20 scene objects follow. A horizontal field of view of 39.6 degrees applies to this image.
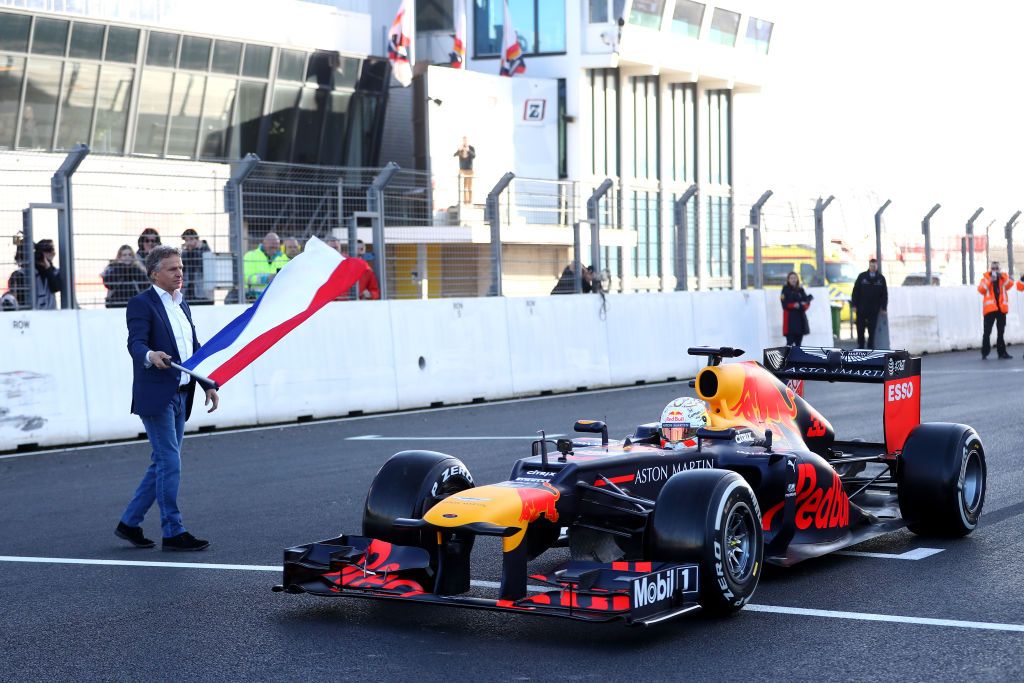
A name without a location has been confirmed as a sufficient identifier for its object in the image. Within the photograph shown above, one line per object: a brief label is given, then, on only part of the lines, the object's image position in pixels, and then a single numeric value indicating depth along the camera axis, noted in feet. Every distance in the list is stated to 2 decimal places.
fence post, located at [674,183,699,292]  67.41
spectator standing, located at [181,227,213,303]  48.42
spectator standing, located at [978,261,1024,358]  79.20
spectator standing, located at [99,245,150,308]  46.47
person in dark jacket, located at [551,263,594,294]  63.36
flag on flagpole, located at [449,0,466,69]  128.98
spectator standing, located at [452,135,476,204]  129.59
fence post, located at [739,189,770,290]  73.36
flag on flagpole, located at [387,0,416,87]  118.83
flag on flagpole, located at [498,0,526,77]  132.77
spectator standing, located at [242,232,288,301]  50.72
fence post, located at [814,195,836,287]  75.87
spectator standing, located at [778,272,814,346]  72.95
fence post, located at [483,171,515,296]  57.62
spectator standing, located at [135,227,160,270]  46.16
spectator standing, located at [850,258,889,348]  77.51
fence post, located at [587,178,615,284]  63.62
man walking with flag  25.98
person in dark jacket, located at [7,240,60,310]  44.21
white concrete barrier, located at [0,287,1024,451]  42.86
